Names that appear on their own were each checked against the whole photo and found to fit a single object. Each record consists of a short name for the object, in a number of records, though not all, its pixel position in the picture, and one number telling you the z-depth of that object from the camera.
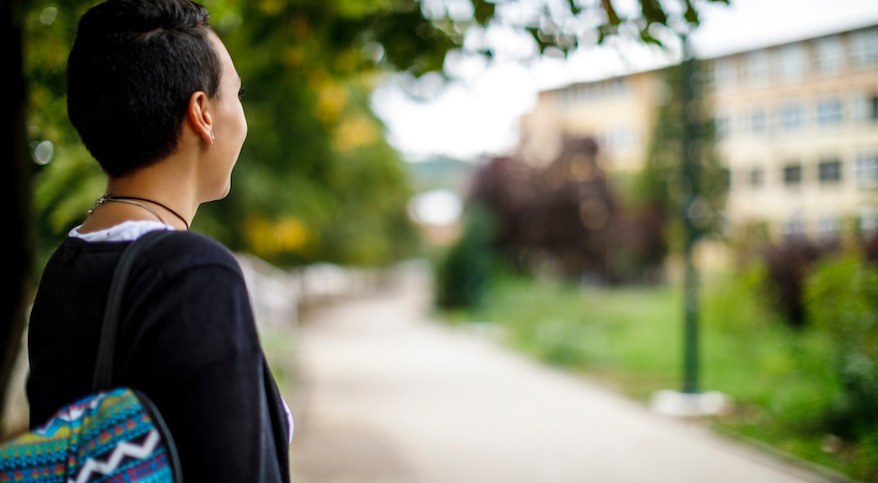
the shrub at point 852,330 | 5.49
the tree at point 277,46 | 3.07
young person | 0.99
